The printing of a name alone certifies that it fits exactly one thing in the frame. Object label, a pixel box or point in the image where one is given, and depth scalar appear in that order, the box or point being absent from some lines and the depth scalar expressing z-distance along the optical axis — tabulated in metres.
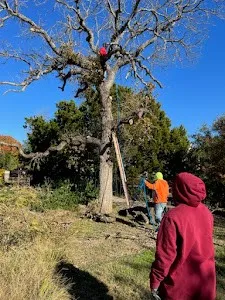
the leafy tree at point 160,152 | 11.72
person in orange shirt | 6.24
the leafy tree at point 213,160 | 10.03
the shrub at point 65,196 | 7.50
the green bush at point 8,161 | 17.61
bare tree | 8.07
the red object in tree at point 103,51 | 7.97
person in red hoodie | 1.91
